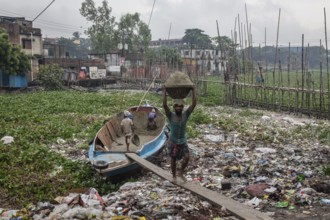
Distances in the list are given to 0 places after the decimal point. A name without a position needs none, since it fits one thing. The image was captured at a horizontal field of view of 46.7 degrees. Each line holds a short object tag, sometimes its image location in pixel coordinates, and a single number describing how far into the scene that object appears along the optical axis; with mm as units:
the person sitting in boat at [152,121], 9300
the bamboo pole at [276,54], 14695
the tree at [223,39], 47988
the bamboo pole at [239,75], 16750
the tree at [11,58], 21781
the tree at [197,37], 55000
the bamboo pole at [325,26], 11773
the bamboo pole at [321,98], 11866
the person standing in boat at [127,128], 7709
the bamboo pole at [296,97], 13047
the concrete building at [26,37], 26797
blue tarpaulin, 23953
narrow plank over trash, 4276
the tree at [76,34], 72625
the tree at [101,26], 39969
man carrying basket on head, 5328
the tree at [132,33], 40094
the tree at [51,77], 24619
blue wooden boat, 6676
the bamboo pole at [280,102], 14246
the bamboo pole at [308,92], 12655
